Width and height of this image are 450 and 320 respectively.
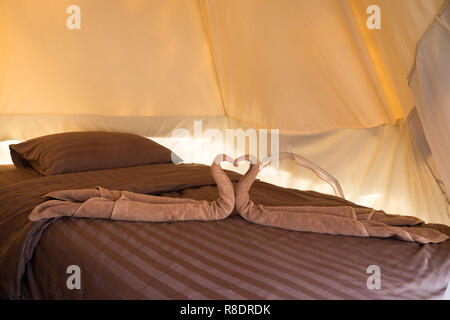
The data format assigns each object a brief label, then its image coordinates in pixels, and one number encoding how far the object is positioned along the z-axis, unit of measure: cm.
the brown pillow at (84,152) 231
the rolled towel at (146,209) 143
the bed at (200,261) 98
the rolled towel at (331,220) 133
